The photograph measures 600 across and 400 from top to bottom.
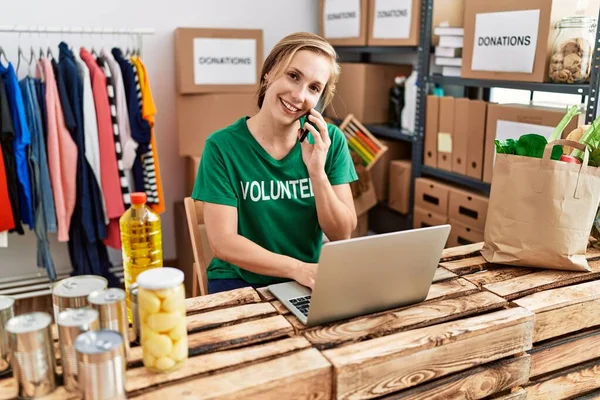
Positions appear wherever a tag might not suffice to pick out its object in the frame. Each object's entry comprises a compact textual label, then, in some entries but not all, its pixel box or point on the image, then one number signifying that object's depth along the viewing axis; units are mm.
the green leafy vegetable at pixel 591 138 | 1590
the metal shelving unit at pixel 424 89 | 2486
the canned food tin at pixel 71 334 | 909
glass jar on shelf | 2148
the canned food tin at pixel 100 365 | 854
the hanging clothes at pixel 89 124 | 2865
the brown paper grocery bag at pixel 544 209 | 1461
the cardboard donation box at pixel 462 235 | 2725
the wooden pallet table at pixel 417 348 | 993
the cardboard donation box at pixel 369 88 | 3451
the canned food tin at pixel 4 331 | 971
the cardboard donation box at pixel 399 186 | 3258
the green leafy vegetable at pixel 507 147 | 1530
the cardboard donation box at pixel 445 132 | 2846
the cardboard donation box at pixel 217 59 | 3297
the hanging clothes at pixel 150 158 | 3025
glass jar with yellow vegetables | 950
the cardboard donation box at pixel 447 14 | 2914
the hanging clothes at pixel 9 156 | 2678
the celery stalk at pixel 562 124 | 1616
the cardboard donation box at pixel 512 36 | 2258
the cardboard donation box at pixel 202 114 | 3369
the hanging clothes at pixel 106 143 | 2900
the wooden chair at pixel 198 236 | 1799
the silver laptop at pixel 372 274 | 1082
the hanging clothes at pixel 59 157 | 2805
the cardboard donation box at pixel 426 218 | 2968
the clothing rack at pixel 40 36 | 2944
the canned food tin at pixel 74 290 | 998
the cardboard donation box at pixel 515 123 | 2316
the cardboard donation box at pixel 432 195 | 2922
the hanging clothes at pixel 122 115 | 2965
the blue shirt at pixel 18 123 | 2732
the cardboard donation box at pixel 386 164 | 3430
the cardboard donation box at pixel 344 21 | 3411
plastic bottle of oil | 1287
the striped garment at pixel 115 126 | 2926
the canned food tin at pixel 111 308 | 962
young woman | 1577
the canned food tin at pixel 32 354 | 890
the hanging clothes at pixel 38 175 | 2795
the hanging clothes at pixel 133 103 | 2994
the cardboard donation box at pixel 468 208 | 2676
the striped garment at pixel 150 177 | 3086
